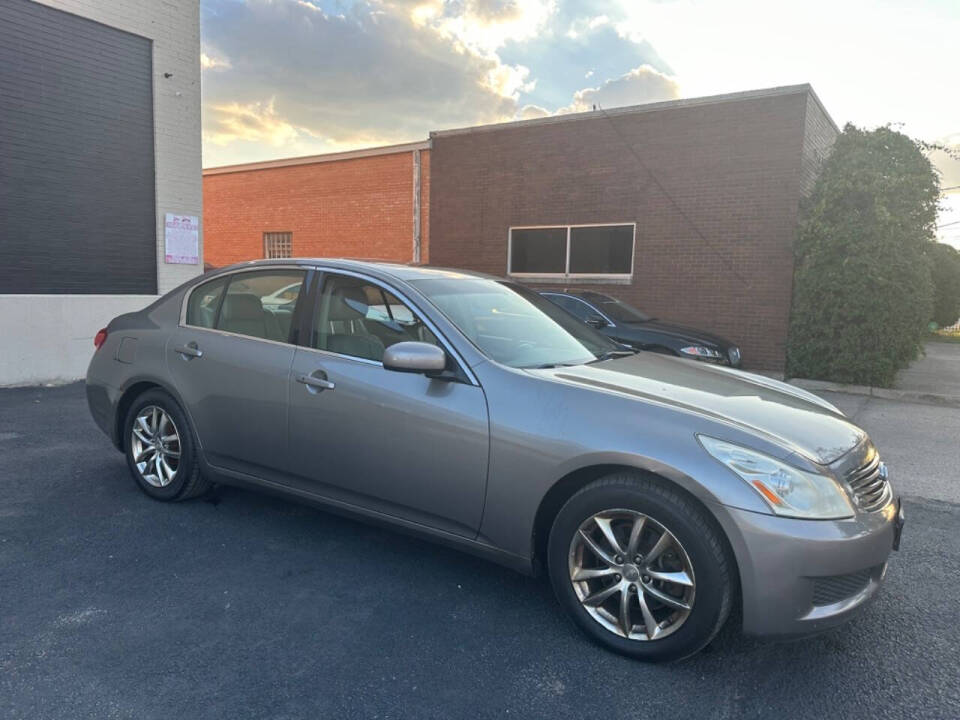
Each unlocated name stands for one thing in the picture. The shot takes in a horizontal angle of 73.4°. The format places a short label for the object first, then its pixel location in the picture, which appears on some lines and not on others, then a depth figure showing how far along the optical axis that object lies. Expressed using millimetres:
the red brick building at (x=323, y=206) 17609
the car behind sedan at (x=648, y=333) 8734
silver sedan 2453
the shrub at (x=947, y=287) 22844
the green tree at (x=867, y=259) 9461
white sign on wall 9609
